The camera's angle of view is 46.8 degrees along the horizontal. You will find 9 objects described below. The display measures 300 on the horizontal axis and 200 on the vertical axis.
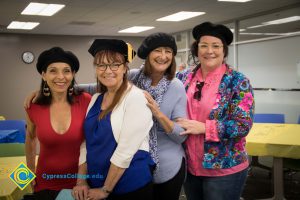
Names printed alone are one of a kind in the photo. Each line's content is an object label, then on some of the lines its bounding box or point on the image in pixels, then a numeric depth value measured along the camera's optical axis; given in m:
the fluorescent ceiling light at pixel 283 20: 6.76
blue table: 3.68
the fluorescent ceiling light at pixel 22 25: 8.26
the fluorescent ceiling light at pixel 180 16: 7.19
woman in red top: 1.67
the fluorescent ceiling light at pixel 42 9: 6.15
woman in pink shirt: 1.70
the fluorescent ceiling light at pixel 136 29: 9.20
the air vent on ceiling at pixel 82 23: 8.19
